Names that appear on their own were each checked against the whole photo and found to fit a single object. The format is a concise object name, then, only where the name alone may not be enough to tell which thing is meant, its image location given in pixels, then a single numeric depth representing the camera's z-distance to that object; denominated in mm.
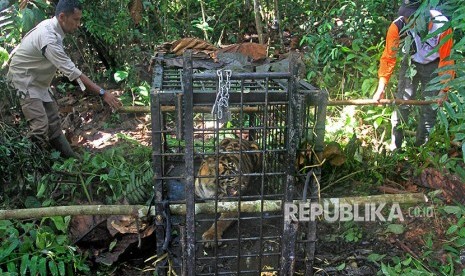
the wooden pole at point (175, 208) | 3008
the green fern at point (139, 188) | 4035
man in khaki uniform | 4426
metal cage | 2801
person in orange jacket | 4547
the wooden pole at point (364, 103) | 4109
